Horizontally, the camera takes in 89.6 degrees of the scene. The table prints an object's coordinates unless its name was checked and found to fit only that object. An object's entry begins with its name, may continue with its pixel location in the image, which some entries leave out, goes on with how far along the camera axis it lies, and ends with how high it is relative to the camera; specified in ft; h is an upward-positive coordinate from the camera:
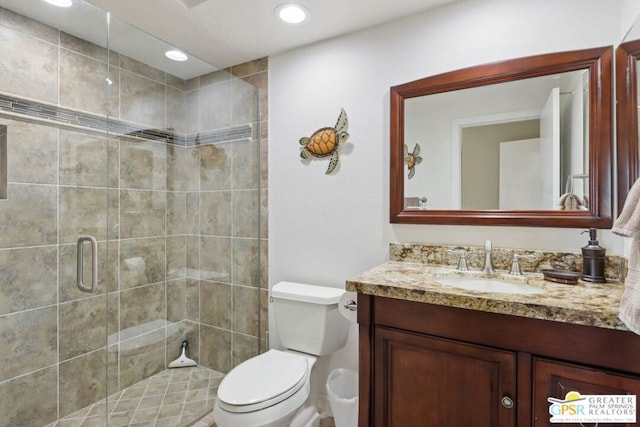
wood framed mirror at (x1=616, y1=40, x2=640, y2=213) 3.97 +1.22
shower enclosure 5.49 -0.07
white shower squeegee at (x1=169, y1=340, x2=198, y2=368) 7.04 -3.28
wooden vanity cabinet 2.99 -1.60
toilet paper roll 4.84 -1.40
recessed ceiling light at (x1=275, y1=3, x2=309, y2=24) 5.25 +3.35
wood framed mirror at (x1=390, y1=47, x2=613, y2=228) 4.27 +1.04
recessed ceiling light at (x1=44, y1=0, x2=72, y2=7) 5.28 +3.45
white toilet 4.25 -2.47
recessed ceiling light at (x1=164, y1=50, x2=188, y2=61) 6.55 +3.22
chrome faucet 4.72 -0.70
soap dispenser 4.01 -0.63
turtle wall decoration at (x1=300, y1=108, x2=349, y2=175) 6.11 +1.38
